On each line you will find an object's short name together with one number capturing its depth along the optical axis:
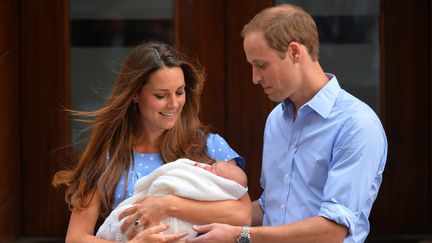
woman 6.65
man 6.09
